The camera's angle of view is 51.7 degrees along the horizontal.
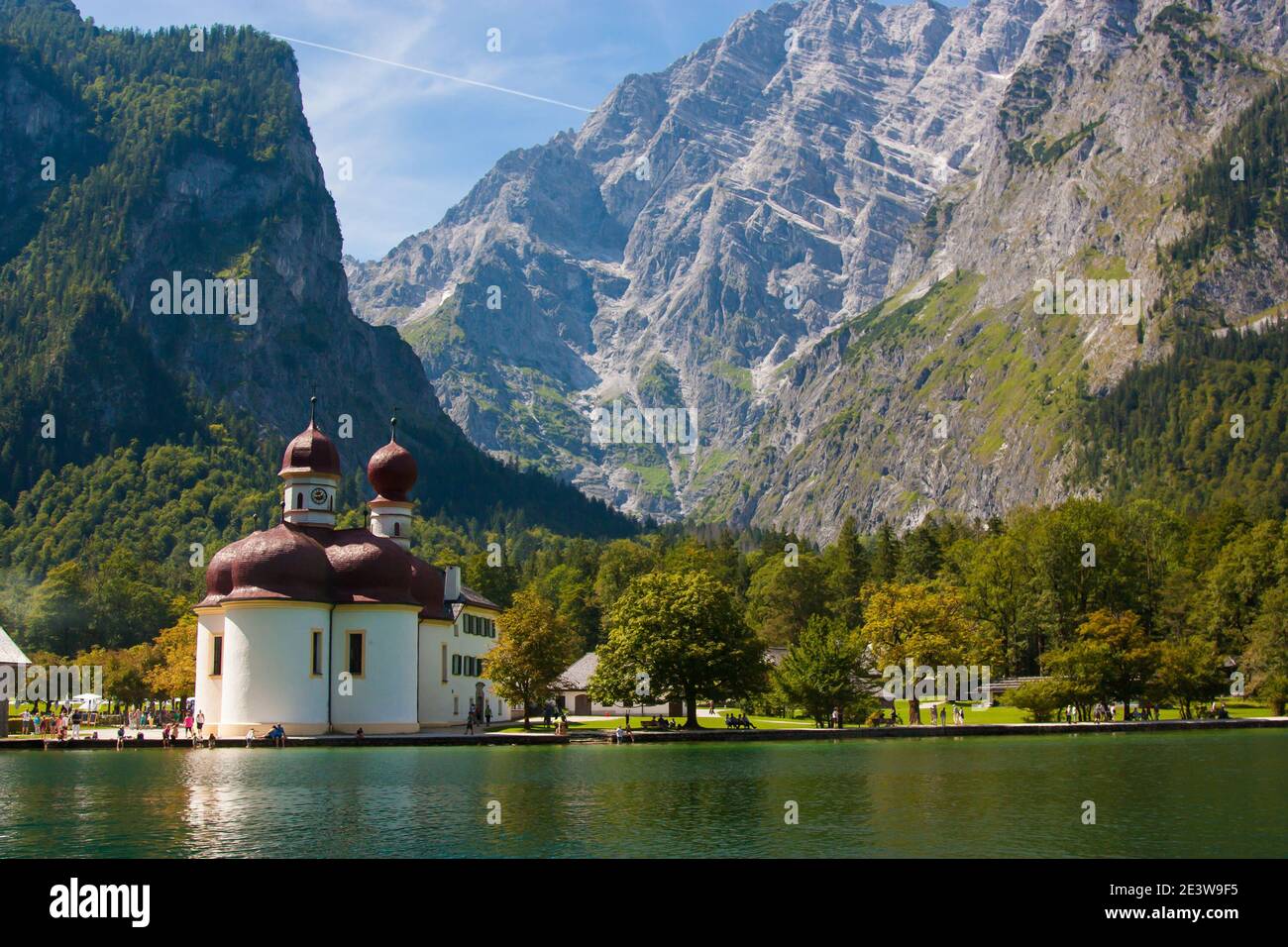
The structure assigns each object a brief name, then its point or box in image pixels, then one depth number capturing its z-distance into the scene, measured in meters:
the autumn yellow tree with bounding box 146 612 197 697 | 98.94
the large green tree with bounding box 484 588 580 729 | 87.38
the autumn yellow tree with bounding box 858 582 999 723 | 90.56
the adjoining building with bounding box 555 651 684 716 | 109.07
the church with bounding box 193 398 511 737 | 78.62
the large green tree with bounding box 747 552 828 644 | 134.75
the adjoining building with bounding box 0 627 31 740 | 76.56
